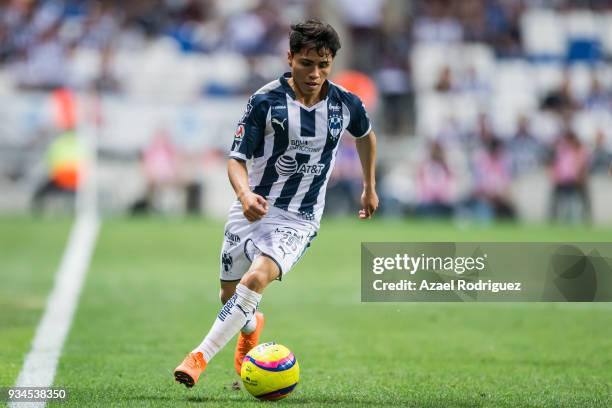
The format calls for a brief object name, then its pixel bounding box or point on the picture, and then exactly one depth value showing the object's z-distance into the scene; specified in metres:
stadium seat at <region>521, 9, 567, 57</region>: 56.94
